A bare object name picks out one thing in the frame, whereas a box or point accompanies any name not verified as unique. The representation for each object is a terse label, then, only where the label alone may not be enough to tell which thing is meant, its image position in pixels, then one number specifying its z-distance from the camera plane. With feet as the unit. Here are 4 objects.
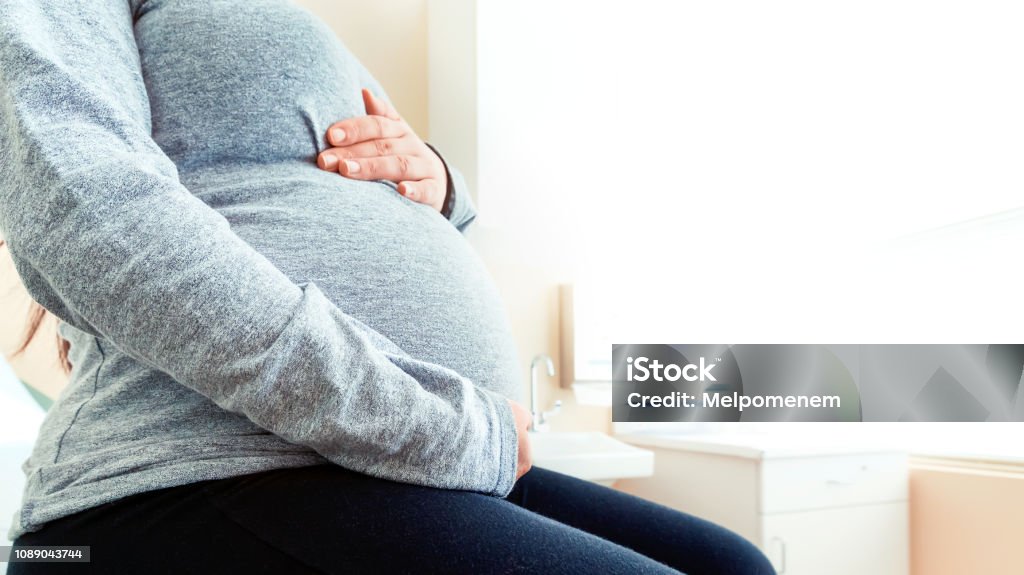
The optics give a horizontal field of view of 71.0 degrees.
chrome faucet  5.98
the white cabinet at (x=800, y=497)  5.21
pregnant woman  1.69
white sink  4.57
